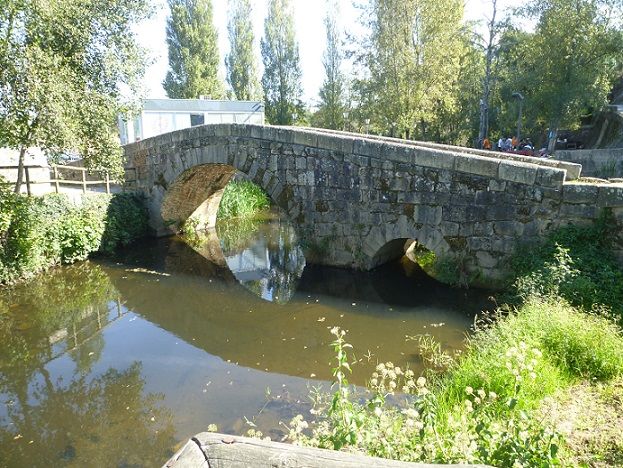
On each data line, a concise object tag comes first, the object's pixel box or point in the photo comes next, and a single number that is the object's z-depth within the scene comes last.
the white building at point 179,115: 19.28
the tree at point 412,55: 16.50
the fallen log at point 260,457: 1.48
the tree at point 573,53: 14.44
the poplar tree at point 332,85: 29.19
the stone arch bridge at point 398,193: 6.59
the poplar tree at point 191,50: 30.16
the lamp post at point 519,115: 17.43
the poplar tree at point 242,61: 32.41
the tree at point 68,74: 7.39
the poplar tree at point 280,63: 31.05
